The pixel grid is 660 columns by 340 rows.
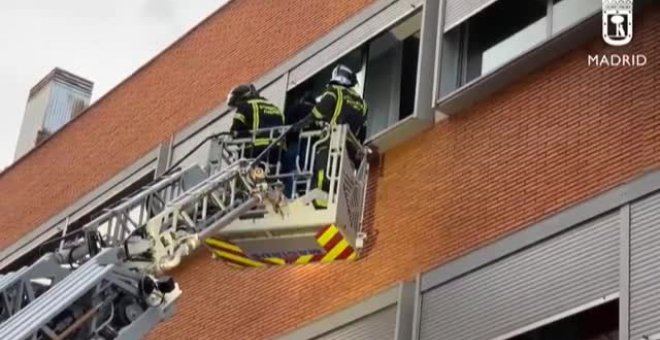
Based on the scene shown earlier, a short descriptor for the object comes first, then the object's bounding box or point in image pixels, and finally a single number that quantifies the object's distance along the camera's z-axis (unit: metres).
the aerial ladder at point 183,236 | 10.52
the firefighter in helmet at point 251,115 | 13.10
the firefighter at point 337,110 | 12.68
